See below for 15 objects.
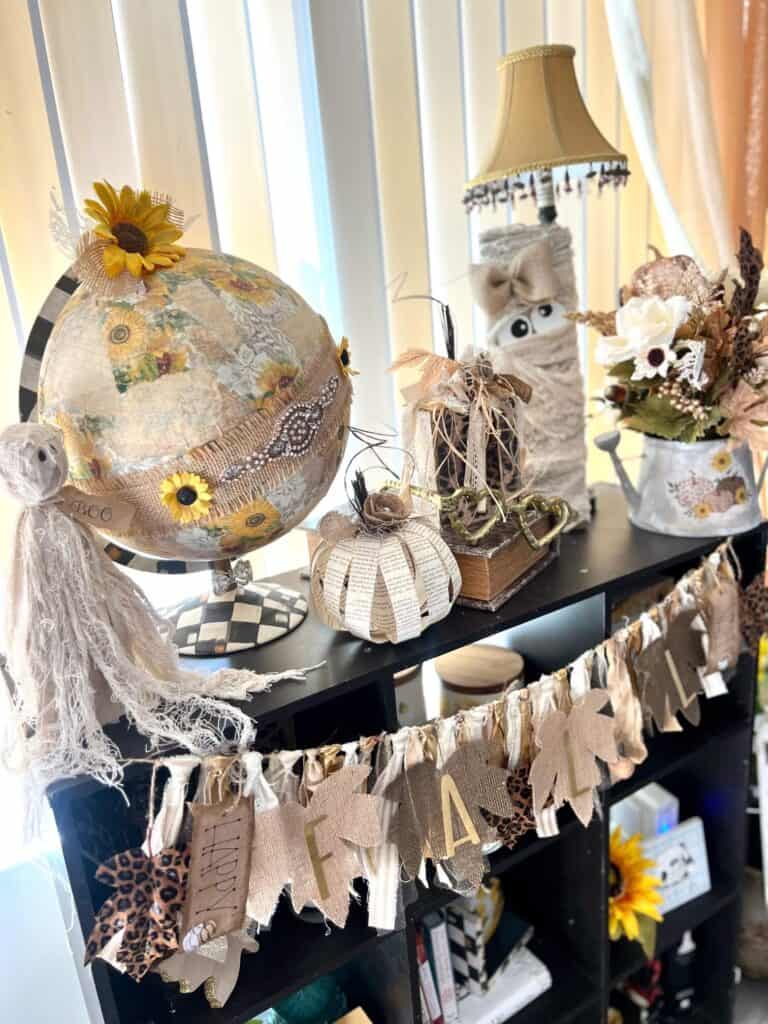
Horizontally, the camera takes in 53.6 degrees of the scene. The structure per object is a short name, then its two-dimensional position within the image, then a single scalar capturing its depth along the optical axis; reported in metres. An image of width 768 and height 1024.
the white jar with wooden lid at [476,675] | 1.11
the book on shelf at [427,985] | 1.14
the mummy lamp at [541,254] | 1.05
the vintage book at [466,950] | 1.20
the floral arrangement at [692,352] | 1.00
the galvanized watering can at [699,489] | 1.10
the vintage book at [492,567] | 0.94
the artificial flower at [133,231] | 0.71
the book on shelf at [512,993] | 1.20
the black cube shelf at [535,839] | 0.83
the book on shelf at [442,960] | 1.16
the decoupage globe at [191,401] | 0.70
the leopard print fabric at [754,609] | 1.20
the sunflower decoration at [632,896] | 1.32
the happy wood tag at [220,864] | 0.76
